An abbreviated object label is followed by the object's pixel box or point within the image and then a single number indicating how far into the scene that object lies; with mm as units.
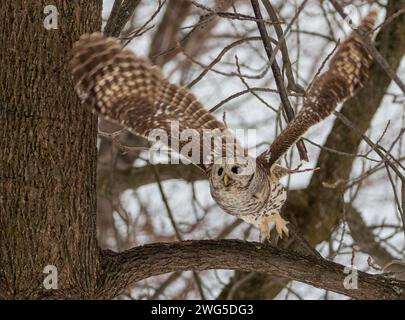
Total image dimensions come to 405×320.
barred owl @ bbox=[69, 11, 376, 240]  4043
